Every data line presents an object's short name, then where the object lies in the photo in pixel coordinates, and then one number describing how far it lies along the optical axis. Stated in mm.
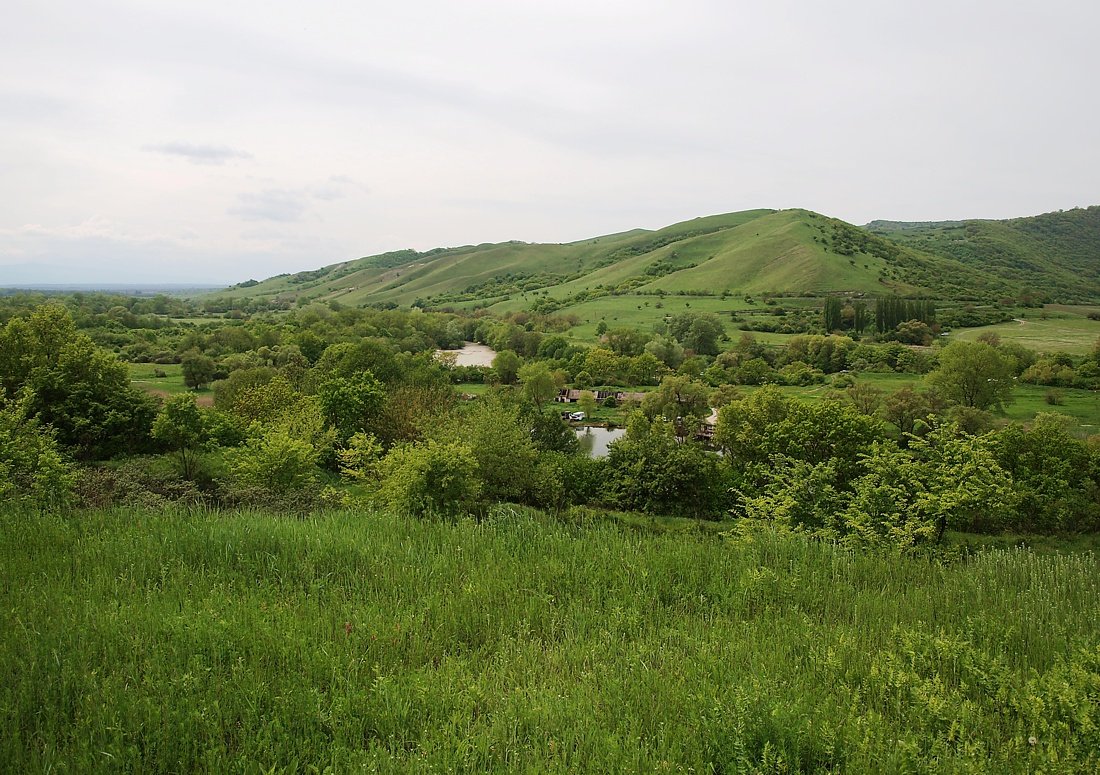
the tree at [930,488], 26703
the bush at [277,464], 27953
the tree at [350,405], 46875
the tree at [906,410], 64062
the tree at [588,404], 88812
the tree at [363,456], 32062
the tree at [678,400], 73900
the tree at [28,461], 11697
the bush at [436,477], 25766
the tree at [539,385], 89375
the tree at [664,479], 43094
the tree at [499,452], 37031
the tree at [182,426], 36312
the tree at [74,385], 36250
